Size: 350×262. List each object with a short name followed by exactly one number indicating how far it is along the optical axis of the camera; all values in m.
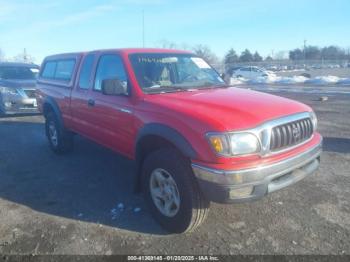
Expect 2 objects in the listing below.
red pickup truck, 2.89
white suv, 33.59
